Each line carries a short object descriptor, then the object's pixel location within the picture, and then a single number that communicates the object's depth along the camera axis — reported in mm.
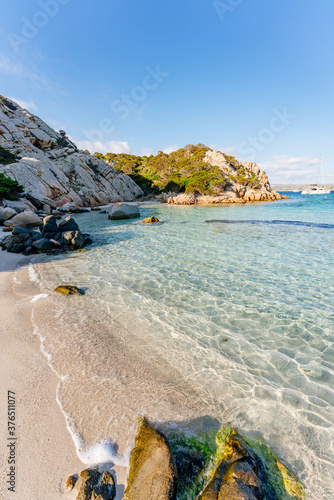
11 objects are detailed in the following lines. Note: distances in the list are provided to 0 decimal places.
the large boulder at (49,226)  13242
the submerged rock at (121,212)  25062
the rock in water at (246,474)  1926
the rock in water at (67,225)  13368
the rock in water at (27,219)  18608
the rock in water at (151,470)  1913
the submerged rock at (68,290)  6789
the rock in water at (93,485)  1973
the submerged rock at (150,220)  21759
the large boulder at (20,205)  23350
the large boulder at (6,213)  19484
